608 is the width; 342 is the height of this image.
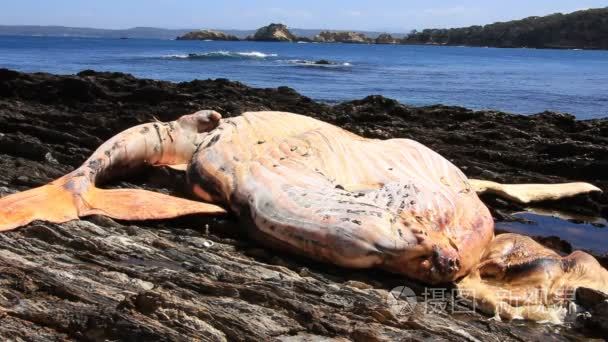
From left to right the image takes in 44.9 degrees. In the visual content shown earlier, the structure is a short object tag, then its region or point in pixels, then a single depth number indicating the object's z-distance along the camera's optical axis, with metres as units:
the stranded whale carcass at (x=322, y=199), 4.89
